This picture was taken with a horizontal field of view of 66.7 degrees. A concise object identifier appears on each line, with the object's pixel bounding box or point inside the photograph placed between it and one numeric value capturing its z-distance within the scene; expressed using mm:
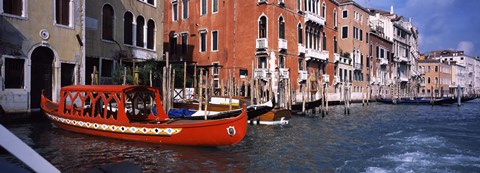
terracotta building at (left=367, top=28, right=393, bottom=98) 36781
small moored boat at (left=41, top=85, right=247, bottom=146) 8898
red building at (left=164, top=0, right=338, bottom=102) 21781
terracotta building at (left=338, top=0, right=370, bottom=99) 32688
